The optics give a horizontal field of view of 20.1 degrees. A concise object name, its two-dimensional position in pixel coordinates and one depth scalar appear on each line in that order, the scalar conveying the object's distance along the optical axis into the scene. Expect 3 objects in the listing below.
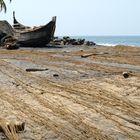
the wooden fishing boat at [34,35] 35.69
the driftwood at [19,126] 7.48
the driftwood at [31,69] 16.23
